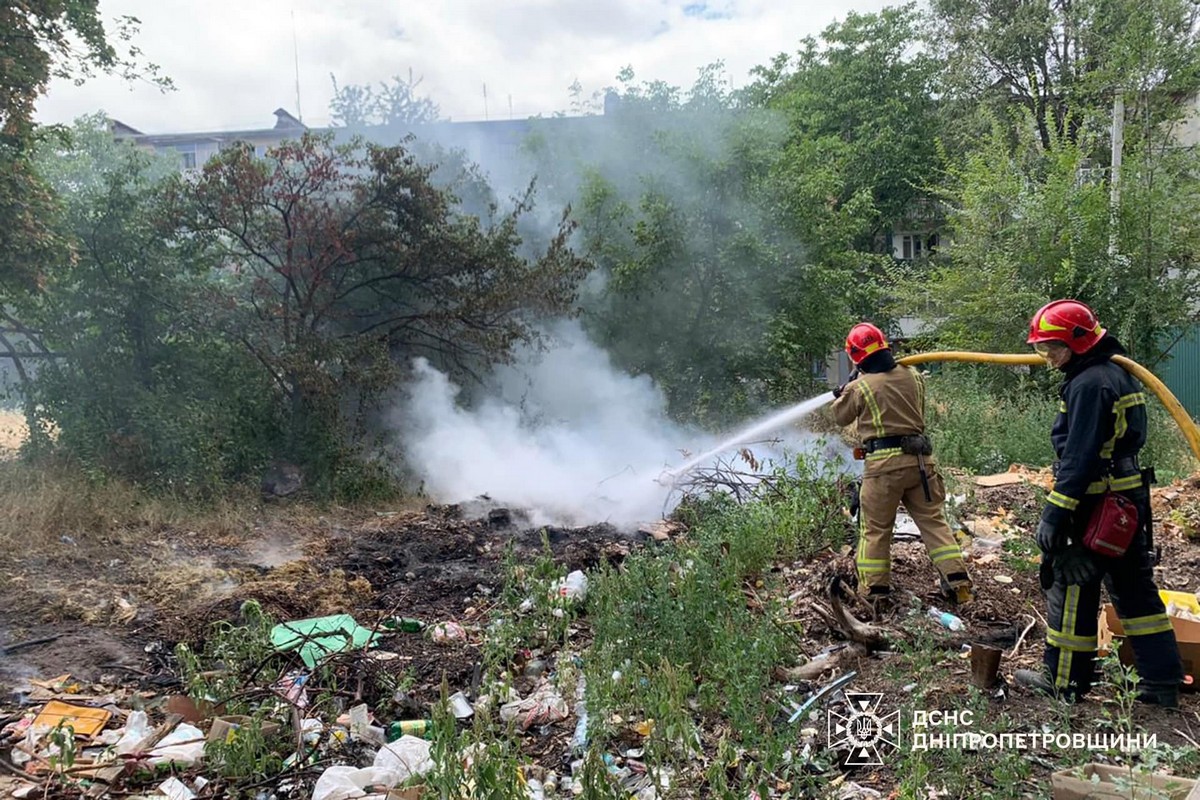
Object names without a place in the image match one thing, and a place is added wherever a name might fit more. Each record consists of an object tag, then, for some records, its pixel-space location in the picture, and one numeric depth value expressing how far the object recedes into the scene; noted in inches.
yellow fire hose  144.3
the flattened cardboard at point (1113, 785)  94.0
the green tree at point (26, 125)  299.0
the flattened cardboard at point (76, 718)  143.9
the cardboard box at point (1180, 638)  140.3
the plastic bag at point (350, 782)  118.6
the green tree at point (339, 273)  375.9
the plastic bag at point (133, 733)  136.0
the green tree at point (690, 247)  530.9
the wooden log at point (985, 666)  140.2
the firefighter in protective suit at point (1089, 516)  133.1
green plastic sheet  171.9
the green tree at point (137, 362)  349.1
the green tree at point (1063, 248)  426.0
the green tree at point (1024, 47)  686.5
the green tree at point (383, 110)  543.8
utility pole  438.6
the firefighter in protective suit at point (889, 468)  192.9
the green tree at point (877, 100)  920.9
